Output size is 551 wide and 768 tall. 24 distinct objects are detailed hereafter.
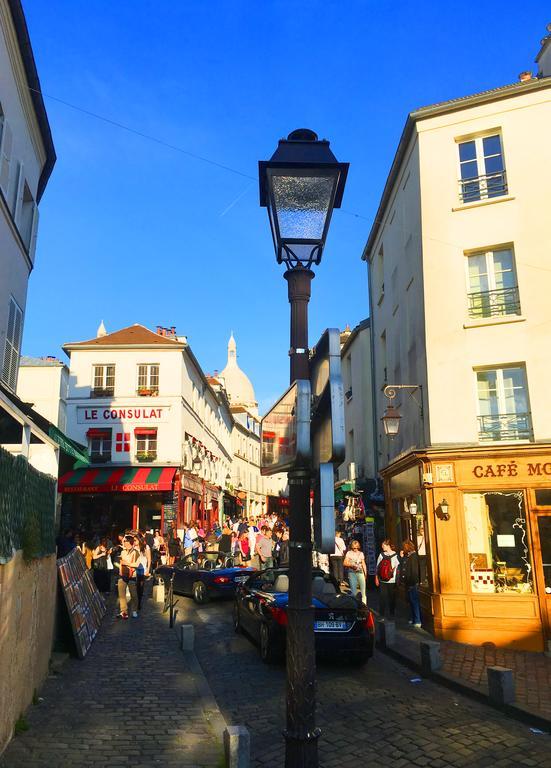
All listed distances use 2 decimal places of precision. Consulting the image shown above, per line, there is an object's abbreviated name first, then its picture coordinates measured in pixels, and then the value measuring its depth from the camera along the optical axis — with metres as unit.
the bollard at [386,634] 11.05
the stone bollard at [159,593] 16.62
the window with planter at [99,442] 31.25
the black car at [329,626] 9.30
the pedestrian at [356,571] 13.75
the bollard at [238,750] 5.11
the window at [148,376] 32.25
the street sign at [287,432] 3.90
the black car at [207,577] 16.12
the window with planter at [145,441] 31.41
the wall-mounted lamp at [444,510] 12.51
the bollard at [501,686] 7.37
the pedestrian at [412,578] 12.74
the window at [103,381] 32.06
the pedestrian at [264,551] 19.72
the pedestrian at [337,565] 17.66
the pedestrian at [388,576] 13.72
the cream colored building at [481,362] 12.24
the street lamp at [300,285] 3.77
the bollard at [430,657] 9.05
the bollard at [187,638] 10.32
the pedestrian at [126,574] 13.51
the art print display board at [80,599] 9.80
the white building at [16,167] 11.55
